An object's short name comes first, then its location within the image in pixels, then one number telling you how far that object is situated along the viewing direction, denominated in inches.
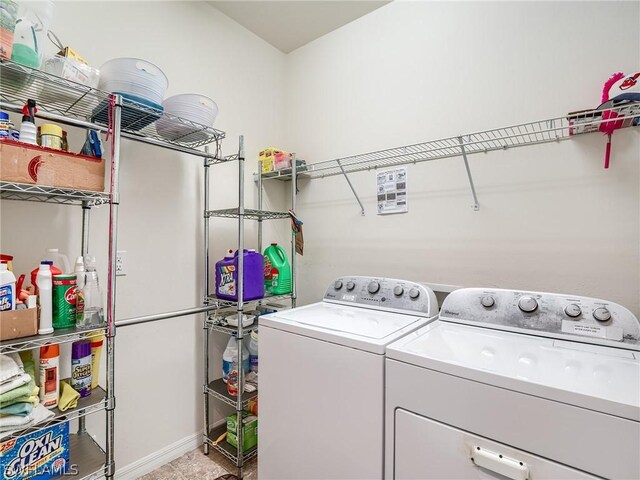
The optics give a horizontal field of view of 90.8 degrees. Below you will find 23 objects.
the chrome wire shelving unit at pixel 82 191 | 44.8
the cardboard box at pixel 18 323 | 41.3
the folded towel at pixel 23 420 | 40.2
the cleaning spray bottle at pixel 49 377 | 47.3
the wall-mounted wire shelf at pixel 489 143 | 50.7
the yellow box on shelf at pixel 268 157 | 88.4
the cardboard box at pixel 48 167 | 41.4
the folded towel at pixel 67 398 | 48.5
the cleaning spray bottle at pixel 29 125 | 44.4
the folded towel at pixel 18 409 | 40.9
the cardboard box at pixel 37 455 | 43.0
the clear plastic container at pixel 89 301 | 50.1
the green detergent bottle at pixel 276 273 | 81.9
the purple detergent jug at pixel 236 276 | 71.9
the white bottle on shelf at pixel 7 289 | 41.6
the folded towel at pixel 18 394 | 40.6
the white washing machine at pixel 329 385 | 43.3
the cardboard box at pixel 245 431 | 73.7
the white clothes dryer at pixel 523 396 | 29.6
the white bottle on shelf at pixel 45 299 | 45.3
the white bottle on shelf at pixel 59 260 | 55.5
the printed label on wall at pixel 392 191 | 77.2
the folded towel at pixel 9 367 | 41.1
